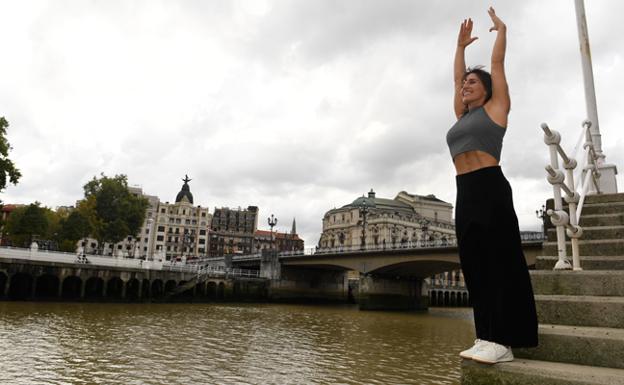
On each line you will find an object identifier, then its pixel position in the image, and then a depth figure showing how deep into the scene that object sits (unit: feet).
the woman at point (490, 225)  9.52
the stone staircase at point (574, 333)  8.91
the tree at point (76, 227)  170.40
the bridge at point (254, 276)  105.19
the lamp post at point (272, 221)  203.54
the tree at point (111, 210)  175.32
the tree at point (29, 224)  167.53
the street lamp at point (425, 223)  306.25
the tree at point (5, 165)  102.53
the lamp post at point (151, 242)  316.15
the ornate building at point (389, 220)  310.45
